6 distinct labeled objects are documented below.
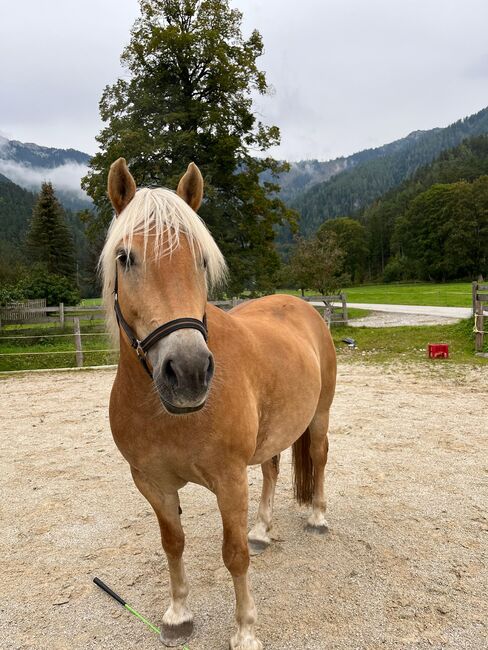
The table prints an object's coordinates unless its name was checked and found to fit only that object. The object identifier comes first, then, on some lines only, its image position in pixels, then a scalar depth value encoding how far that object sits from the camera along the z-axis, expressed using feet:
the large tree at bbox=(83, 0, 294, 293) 51.85
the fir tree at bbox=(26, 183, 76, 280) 135.03
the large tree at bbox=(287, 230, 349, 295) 79.97
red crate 34.14
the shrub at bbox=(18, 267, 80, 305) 83.92
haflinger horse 4.96
